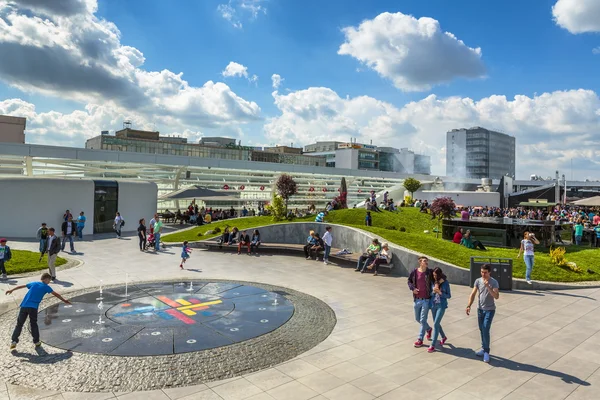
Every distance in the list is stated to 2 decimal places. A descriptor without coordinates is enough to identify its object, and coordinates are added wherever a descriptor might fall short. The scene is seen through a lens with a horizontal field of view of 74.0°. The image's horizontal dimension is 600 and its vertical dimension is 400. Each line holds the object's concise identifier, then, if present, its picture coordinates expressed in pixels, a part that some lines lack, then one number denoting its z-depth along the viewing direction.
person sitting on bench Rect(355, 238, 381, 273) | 13.74
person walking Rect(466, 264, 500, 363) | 6.43
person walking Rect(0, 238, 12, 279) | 11.52
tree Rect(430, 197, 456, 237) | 21.93
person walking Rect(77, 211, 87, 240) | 20.44
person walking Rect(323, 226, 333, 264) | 15.38
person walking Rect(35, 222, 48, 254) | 13.66
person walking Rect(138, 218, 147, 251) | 17.42
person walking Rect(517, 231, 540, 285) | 11.48
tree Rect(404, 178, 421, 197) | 37.59
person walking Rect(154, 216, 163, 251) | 17.66
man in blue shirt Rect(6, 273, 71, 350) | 6.50
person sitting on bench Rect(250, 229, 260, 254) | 17.69
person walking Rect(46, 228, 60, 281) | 11.79
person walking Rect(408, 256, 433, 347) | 6.96
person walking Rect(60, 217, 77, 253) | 16.84
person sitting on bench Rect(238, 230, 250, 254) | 17.36
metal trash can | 11.04
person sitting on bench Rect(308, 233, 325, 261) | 16.16
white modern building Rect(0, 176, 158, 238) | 20.06
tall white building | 134.62
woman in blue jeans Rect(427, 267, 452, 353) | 6.82
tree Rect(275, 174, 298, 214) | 24.53
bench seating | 15.05
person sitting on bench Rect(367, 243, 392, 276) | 13.38
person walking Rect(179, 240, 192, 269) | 13.88
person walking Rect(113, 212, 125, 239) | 21.48
